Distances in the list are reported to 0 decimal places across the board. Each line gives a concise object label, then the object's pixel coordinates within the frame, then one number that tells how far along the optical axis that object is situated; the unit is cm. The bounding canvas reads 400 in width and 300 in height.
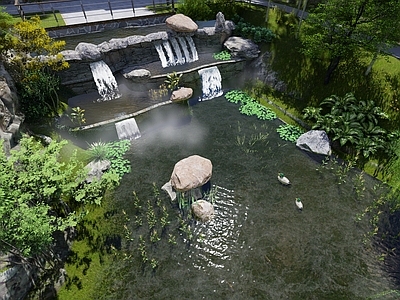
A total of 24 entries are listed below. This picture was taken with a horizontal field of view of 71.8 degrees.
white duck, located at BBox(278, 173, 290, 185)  1987
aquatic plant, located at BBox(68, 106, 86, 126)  2300
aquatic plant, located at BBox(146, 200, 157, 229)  1739
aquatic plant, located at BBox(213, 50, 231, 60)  3069
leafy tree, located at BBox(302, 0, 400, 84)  2081
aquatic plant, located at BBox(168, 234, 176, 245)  1656
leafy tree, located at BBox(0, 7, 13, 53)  1970
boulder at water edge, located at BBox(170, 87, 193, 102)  2573
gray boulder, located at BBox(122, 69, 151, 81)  2691
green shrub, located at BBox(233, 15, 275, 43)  3022
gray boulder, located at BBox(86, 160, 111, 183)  1987
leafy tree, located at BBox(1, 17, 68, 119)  2005
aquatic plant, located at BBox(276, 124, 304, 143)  2383
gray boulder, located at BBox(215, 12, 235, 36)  3050
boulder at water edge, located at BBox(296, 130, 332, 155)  2218
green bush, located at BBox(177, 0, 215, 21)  3222
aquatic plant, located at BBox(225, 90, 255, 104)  2805
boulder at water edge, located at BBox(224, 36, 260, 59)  3008
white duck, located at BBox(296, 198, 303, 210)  1841
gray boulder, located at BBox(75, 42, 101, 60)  2533
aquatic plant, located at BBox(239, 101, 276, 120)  2616
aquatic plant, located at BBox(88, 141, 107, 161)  2097
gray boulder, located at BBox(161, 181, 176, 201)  1894
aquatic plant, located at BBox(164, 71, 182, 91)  2661
